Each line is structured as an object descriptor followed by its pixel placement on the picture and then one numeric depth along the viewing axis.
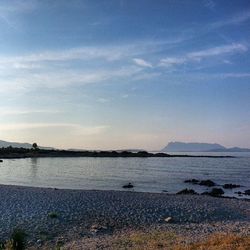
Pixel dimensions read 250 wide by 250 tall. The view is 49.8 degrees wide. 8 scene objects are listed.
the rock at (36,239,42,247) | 12.18
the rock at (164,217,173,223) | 15.97
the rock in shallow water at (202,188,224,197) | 29.02
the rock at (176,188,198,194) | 29.20
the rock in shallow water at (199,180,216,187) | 37.46
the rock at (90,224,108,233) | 14.01
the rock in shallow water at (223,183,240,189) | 35.46
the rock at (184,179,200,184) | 39.14
